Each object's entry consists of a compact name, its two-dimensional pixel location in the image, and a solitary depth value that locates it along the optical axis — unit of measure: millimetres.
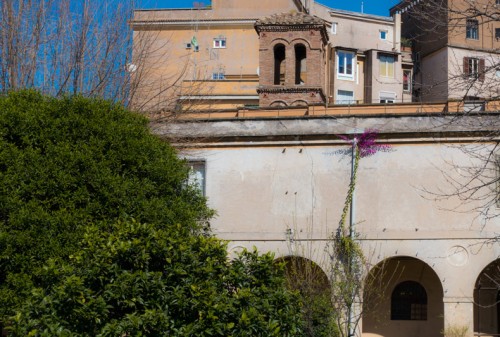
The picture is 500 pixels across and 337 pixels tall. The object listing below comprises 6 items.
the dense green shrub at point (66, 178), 16891
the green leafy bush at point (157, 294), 11852
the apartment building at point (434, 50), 52284
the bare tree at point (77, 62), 24984
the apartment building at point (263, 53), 44938
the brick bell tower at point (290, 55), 40438
